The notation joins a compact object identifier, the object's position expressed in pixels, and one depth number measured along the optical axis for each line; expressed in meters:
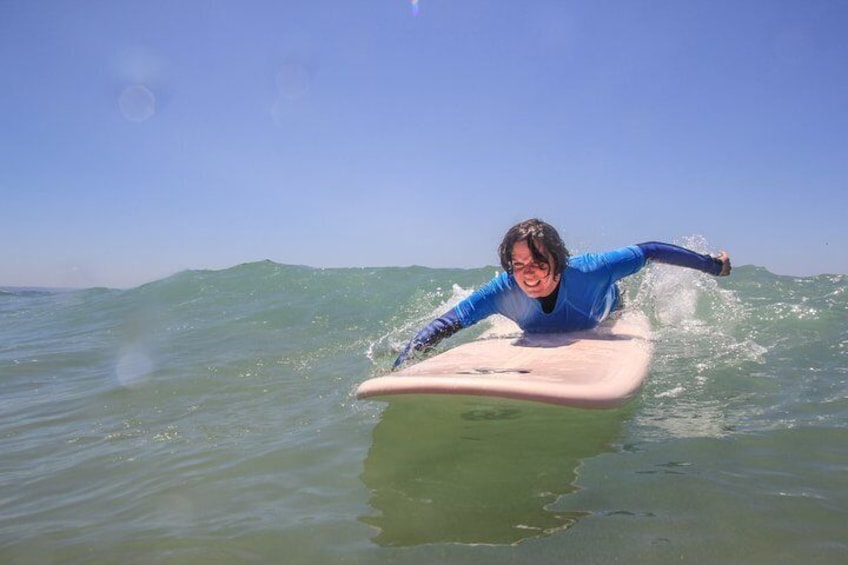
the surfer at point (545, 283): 3.55
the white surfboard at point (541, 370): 2.30
